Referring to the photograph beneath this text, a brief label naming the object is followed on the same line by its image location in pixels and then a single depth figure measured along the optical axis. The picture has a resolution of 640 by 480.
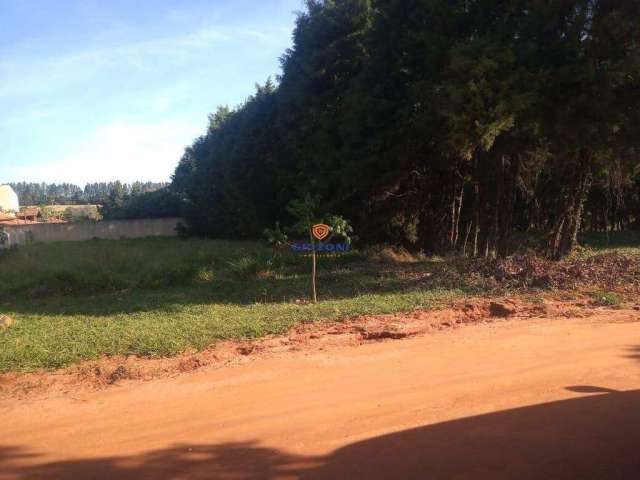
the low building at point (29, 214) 49.00
